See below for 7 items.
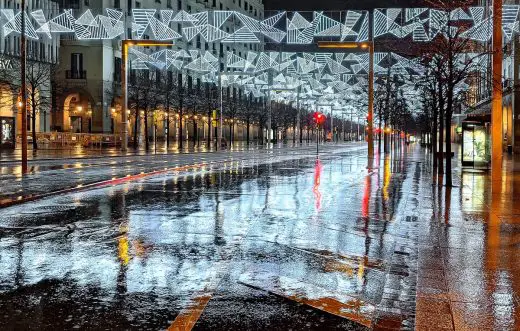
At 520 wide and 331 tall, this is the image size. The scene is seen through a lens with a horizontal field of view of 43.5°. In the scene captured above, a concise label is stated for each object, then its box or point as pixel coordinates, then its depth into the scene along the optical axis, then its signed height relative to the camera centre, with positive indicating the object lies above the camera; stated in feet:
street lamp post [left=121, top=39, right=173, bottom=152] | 153.72 +12.09
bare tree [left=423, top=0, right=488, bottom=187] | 67.51 +9.76
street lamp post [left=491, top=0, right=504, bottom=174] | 57.88 +4.54
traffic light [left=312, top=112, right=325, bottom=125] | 175.38 +6.88
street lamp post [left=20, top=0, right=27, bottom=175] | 81.20 +5.33
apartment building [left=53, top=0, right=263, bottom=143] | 244.83 +22.91
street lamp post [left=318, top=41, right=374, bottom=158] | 105.19 +14.92
